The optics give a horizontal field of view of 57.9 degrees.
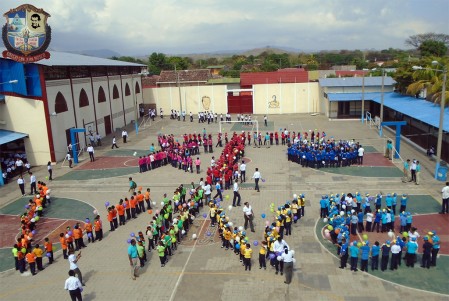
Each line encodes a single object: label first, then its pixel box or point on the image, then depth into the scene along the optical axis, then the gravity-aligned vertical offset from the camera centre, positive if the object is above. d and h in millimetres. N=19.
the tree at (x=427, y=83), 31475 -1675
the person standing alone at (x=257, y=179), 21880 -5830
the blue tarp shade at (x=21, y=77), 28250 +66
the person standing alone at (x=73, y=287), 11836 -6060
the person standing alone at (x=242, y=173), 23688 -5974
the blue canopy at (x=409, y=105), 26781 -3374
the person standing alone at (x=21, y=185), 23014 -6014
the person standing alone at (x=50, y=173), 25366 -6077
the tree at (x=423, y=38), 109750 +6800
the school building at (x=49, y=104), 28625 -2025
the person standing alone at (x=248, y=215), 16836 -5946
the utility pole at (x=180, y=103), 51903 -3994
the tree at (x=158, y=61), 108000 +3145
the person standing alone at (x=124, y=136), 36688 -5512
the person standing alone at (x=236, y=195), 19766 -6060
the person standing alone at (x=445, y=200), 17931 -6022
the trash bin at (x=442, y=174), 22047 -5960
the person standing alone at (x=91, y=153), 29878 -5665
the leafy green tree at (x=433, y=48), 71125 +2587
